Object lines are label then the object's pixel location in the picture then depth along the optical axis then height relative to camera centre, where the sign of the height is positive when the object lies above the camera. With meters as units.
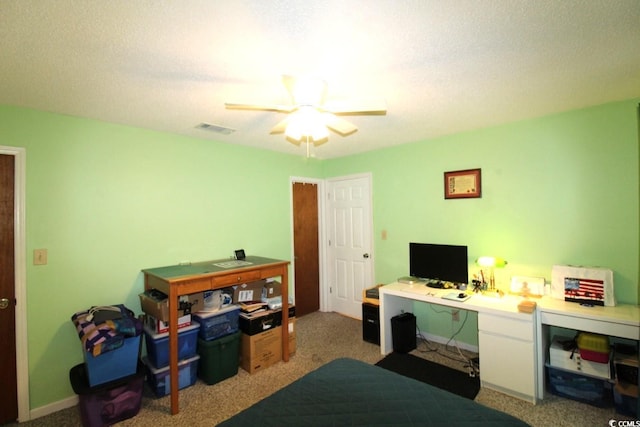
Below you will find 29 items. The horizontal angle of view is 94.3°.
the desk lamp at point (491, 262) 2.88 -0.47
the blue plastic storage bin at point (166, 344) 2.56 -1.11
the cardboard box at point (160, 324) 2.58 -0.93
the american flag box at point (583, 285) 2.39 -0.61
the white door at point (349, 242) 4.21 -0.39
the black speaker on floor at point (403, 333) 3.24 -1.31
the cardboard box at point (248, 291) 3.00 -0.76
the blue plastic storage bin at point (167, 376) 2.53 -1.38
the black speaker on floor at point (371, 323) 3.47 -1.27
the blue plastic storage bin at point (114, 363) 2.17 -1.08
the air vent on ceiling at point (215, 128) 2.89 +0.91
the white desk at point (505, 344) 2.35 -1.08
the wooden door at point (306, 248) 4.37 -0.46
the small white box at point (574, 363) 2.24 -1.18
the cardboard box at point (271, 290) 3.18 -0.78
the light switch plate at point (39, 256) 2.35 -0.28
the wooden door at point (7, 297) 2.24 -0.57
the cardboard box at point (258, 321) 2.92 -1.05
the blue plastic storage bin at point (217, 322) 2.74 -0.98
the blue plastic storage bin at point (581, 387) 2.27 -1.39
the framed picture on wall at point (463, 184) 3.21 +0.33
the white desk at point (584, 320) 2.10 -0.81
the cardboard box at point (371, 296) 3.53 -0.98
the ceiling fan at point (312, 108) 1.61 +0.66
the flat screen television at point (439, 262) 3.12 -0.53
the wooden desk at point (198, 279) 2.35 -0.54
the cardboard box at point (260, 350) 2.90 -1.33
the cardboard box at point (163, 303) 2.43 -0.74
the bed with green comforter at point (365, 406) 1.42 -0.99
